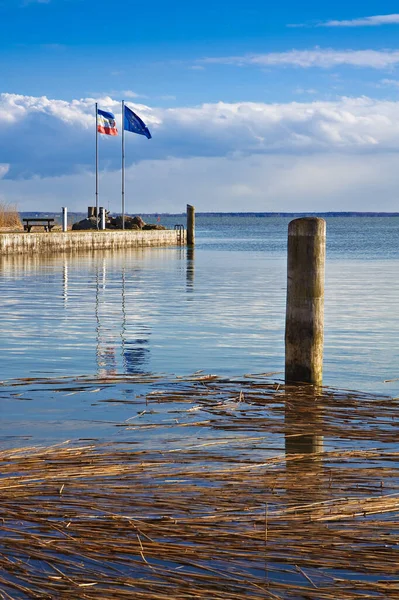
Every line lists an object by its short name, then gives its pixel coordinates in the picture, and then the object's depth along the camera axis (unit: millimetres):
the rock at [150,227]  70594
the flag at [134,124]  58031
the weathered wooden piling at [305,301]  10227
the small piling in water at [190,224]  67500
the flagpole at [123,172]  61531
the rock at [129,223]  65312
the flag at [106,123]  56188
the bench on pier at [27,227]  49969
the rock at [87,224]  61753
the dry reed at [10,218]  58125
